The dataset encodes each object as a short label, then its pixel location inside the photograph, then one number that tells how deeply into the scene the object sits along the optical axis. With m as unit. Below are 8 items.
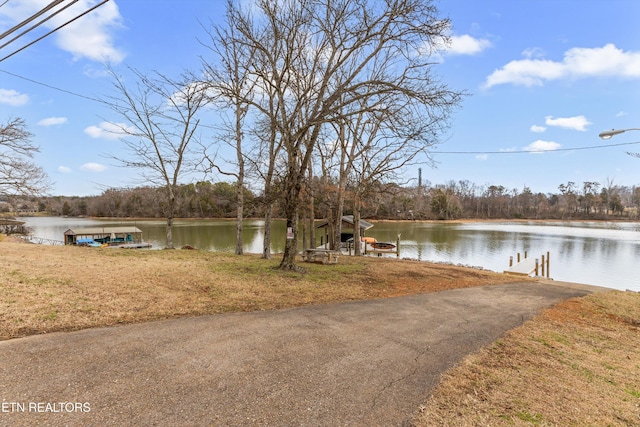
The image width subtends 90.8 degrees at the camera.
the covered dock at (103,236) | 28.67
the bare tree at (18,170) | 18.30
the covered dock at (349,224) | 21.86
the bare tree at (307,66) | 7.73
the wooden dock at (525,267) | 16.06
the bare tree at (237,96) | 8.73
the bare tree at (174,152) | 16.09
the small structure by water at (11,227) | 31.72
